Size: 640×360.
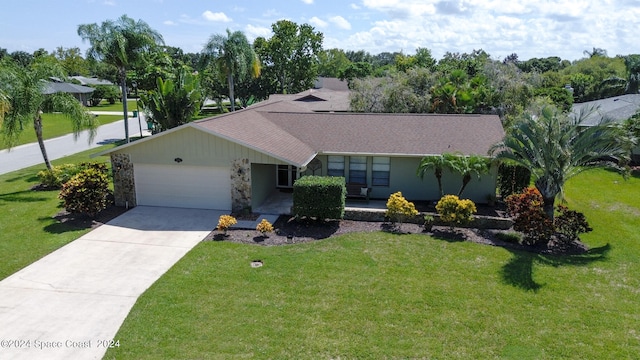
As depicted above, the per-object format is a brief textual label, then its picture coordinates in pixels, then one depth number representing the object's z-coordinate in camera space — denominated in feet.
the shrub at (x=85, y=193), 49.60
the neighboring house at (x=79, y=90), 178.78
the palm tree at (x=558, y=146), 43.83
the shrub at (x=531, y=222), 44.78
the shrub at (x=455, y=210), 48.06
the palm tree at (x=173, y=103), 76.95
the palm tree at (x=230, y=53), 102.32
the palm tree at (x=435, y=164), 52.70
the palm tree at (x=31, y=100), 57.26
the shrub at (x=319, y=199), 48.75
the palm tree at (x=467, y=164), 52.05
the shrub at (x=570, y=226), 46.68
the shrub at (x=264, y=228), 46.24
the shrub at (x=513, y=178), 59.36
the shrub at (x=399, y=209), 49.65
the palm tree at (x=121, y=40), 77.87
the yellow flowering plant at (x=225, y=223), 46.60
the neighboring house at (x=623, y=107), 86.97
